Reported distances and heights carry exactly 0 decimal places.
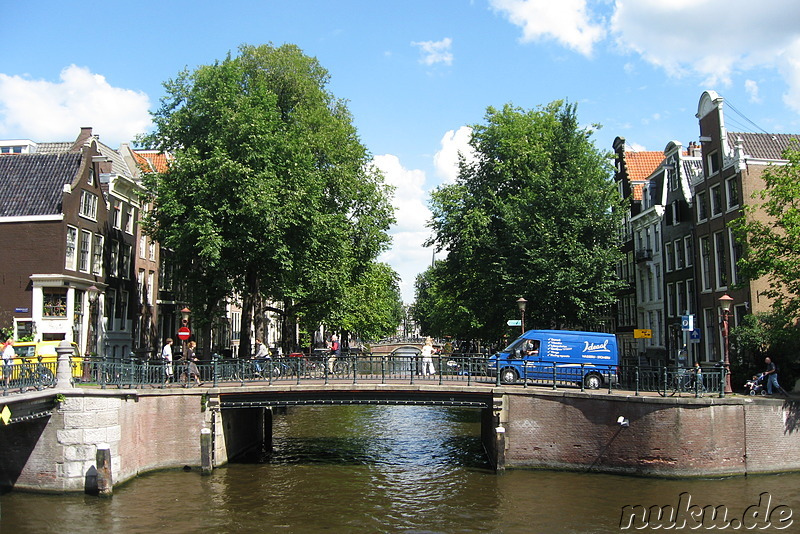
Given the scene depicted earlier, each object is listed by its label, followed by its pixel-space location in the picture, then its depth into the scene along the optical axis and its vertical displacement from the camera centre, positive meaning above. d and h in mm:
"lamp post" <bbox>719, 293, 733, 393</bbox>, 25672 +453
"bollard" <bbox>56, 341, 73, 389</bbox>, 23512 -508
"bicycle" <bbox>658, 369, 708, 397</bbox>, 25062 -1416
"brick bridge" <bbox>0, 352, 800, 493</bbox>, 23094 -2703
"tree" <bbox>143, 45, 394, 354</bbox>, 34406 +7610
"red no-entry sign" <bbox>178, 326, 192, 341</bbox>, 30656 +722
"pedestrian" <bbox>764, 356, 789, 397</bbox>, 27531 -1250
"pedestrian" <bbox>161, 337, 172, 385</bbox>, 28112 -198
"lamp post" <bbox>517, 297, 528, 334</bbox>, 35656 +2010
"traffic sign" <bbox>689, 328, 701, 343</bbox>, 35900 +332
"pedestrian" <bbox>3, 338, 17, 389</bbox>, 22938 -113
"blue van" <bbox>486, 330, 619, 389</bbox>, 32188 -204
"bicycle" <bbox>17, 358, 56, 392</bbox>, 23609 -657
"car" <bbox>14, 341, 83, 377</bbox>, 26859 +141
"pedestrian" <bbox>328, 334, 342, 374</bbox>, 47278 +104
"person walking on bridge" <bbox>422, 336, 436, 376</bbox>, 29812 -816
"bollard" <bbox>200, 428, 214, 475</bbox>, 25797 -3525
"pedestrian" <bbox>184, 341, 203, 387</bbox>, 28088 -515
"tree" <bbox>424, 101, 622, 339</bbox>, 38844 +6676
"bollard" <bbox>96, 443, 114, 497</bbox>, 22422 -3665
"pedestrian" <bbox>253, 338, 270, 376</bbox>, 29203 -270
